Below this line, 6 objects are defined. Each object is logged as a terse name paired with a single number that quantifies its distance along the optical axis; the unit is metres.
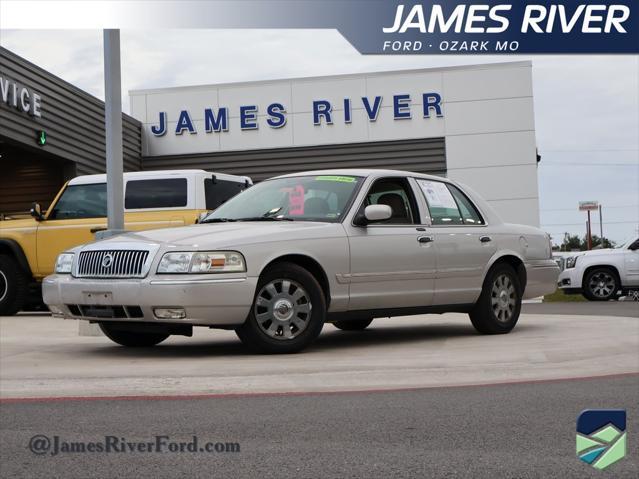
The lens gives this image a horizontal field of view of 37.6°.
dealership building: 27.39
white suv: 19.64
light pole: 9.99
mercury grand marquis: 7.27
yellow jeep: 13.47
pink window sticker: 8.36
